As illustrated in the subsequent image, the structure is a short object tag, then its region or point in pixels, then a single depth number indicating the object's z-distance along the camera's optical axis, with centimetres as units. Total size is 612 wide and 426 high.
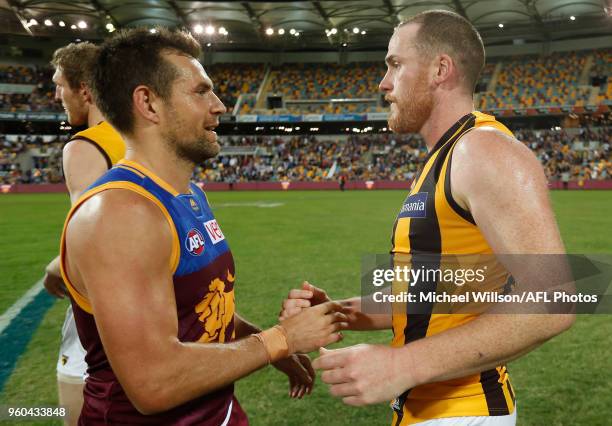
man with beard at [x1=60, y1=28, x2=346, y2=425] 165
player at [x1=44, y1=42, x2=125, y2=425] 301
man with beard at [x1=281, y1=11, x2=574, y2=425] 157
